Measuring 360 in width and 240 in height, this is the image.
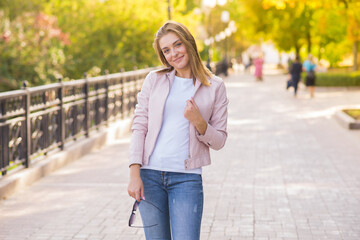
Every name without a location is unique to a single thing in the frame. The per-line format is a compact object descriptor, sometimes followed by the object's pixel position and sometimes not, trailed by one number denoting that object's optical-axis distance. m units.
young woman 3.29
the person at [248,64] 59.66
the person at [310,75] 23.69
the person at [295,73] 24.48
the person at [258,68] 36.50
